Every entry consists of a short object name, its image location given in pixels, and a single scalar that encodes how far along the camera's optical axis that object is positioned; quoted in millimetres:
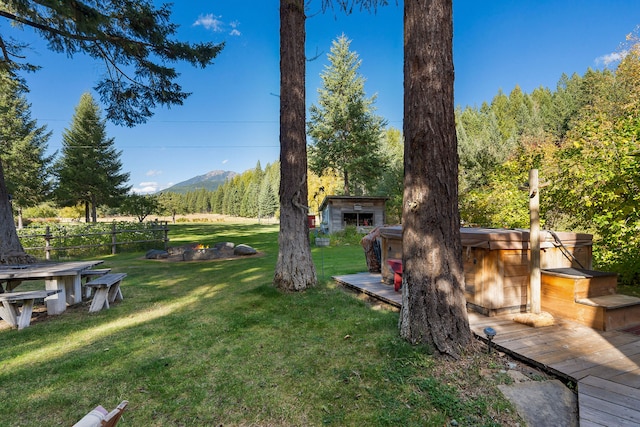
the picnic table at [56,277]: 5230
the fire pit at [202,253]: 13604
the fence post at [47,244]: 13469
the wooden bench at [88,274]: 6643
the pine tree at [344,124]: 23141
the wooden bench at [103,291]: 5617
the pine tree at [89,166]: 22828
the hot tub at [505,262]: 4320
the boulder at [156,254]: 13898
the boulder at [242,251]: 14492
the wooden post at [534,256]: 4031
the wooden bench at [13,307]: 4781
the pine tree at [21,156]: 22453
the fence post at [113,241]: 15625
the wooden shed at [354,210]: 20734
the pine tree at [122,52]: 7762
